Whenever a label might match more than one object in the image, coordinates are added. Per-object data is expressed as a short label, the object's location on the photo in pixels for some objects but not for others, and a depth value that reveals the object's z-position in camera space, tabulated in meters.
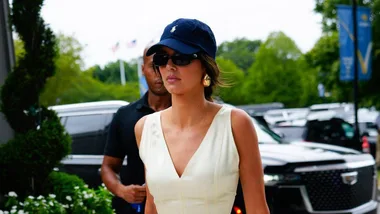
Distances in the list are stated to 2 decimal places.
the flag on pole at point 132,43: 31.77
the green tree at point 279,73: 76.12
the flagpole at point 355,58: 17.15
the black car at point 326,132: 13.47
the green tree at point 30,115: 5.05
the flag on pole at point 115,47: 39.03
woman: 2.29
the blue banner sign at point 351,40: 17.27
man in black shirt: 3.94
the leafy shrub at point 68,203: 4.75
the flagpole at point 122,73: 48.92
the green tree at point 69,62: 31.92
